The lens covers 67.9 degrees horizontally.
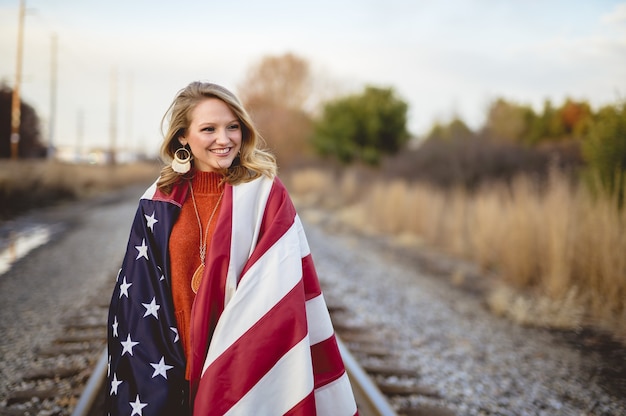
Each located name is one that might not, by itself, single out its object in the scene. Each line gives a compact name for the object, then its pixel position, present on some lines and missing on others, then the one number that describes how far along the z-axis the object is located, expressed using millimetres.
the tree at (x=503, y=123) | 15008
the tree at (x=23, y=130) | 23703
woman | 1736
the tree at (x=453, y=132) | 14891
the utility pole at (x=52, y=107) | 30000
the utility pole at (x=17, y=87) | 21266
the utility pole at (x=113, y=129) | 39031
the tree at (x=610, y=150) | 6258
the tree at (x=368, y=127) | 25016
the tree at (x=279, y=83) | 38062
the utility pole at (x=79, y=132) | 59766
